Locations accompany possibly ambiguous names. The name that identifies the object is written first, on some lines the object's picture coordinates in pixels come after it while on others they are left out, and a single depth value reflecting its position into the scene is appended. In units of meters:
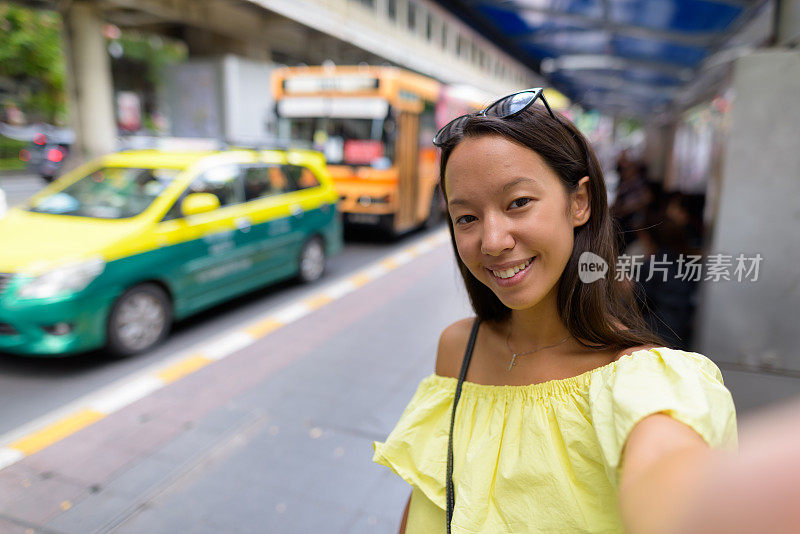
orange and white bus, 9.41
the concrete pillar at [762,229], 2.53
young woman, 0.89
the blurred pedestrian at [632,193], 7.40
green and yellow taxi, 4.20
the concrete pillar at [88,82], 11.60
